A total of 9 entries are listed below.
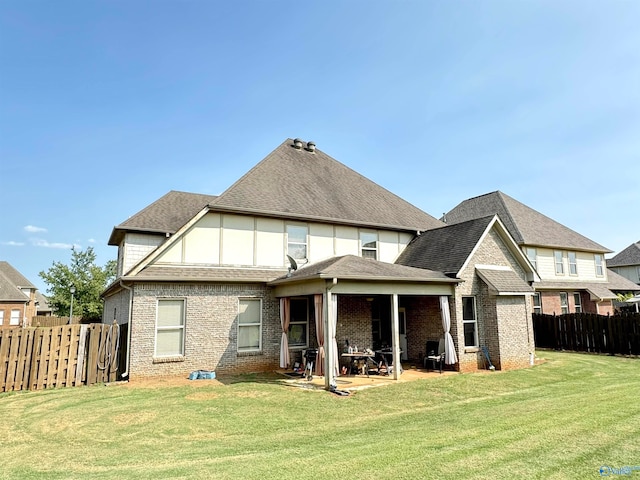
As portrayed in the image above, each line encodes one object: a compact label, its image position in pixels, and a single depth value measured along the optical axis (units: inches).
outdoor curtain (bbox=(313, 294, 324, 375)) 471.8
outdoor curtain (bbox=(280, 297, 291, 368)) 544.7
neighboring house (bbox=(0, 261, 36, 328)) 1620.2
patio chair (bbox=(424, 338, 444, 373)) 536.8
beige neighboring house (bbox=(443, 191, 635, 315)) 1012.5
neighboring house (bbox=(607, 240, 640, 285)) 1756.9
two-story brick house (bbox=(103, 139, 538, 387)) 499.8
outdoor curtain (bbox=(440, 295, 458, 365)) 531.5
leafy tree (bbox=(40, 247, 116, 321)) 1451.8
